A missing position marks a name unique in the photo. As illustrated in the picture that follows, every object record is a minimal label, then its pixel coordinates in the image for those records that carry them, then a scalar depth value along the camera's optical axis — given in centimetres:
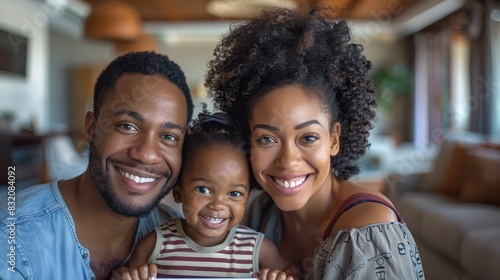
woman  92
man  98
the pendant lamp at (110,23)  350
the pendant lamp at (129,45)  394
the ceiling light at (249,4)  456
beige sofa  229
